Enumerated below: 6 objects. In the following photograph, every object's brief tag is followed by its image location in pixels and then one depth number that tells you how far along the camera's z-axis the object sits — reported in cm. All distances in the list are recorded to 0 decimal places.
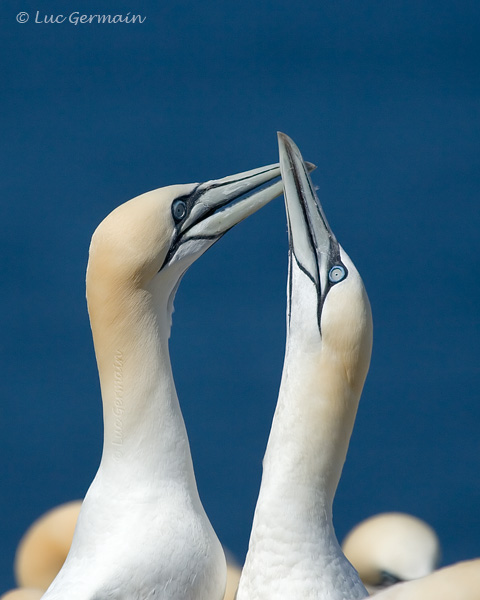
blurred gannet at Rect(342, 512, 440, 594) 857
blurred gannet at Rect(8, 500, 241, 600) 883
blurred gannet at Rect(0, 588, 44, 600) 809
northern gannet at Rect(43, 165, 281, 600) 677
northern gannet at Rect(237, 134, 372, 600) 631
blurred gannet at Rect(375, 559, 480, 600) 517
